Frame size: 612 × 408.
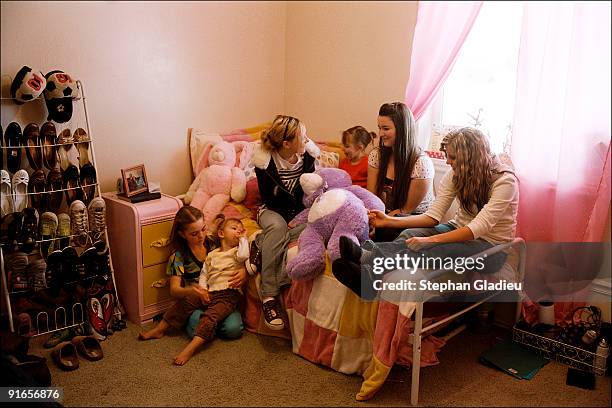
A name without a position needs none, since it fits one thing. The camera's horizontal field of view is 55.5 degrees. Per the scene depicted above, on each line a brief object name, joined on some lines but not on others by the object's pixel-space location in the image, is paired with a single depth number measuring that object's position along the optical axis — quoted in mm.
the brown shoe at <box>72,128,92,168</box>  2762
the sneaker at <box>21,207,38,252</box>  2562
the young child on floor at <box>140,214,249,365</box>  2721
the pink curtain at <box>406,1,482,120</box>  2662
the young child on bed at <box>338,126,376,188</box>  3023
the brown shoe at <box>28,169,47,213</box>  2617
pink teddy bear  3045
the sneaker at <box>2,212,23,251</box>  2525
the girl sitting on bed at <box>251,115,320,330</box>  2660
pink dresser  2809
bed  2223
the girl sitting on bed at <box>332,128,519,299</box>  2295
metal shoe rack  2637
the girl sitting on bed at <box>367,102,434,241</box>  2688
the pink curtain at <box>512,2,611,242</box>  2305
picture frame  2883
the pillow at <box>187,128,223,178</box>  3344
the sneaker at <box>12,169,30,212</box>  2568
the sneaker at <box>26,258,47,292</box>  2604
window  2717
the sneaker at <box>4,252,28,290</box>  2570
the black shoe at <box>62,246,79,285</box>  2678
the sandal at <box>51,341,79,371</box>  2438
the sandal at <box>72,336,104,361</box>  2529
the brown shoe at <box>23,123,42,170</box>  2621
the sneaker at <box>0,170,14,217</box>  2539
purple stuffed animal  2432
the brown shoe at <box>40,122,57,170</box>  2660
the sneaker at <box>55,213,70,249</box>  2678
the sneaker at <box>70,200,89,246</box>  2699
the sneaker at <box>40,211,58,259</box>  2631
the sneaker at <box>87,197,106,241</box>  2756
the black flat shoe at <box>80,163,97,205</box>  2760
